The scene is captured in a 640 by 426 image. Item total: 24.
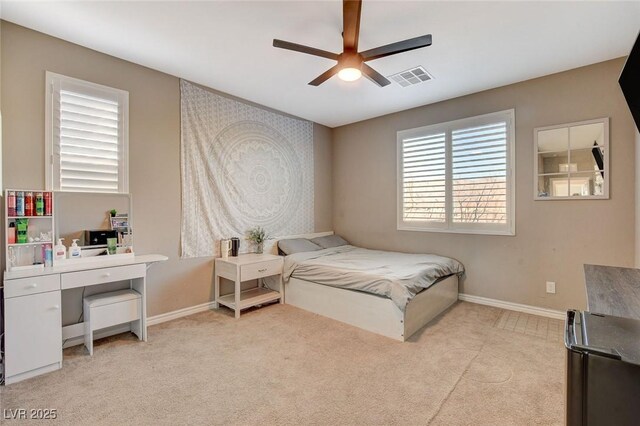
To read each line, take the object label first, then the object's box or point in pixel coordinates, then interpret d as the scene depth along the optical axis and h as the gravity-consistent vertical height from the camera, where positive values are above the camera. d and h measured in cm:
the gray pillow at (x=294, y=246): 406 -48
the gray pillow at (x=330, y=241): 459 -46
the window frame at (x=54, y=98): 246 +96
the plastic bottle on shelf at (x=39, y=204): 233 +7
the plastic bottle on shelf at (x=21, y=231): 227 -14
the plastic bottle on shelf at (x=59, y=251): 241 -32
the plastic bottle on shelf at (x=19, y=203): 225 +7
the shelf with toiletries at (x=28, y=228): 223 -13
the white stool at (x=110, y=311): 242 -84
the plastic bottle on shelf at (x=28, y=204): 229 +7
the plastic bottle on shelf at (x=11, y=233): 223 -16
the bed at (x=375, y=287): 274 -78
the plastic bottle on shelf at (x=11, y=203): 221 +7
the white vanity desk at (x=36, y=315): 200 -72
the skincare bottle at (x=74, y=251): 251 -33
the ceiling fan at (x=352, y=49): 188 +119
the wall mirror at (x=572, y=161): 291 +54
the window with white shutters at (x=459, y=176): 349 +48
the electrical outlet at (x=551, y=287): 318 -81
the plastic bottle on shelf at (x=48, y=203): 237 +8
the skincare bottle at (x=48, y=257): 235 -36
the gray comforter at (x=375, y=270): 276 -62
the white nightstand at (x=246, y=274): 326 -71
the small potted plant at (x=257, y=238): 389 -34
